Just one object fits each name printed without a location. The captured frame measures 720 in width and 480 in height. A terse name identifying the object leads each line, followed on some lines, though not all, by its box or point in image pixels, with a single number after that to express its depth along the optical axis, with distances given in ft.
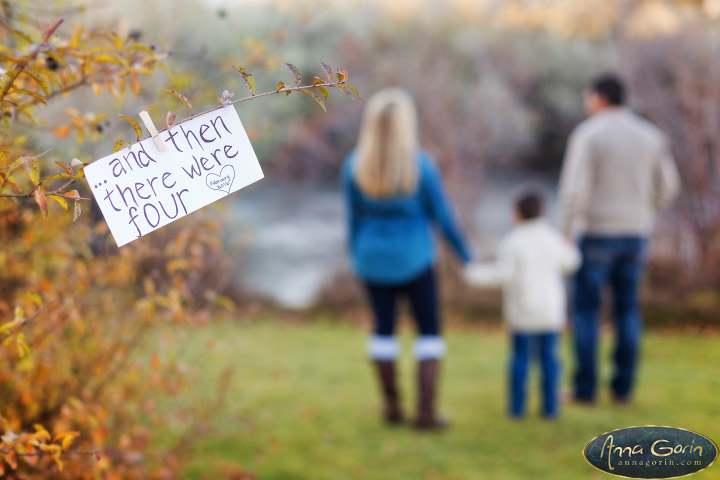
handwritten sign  9.17
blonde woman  23.50
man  26.18
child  25.54
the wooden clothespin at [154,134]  9.25
